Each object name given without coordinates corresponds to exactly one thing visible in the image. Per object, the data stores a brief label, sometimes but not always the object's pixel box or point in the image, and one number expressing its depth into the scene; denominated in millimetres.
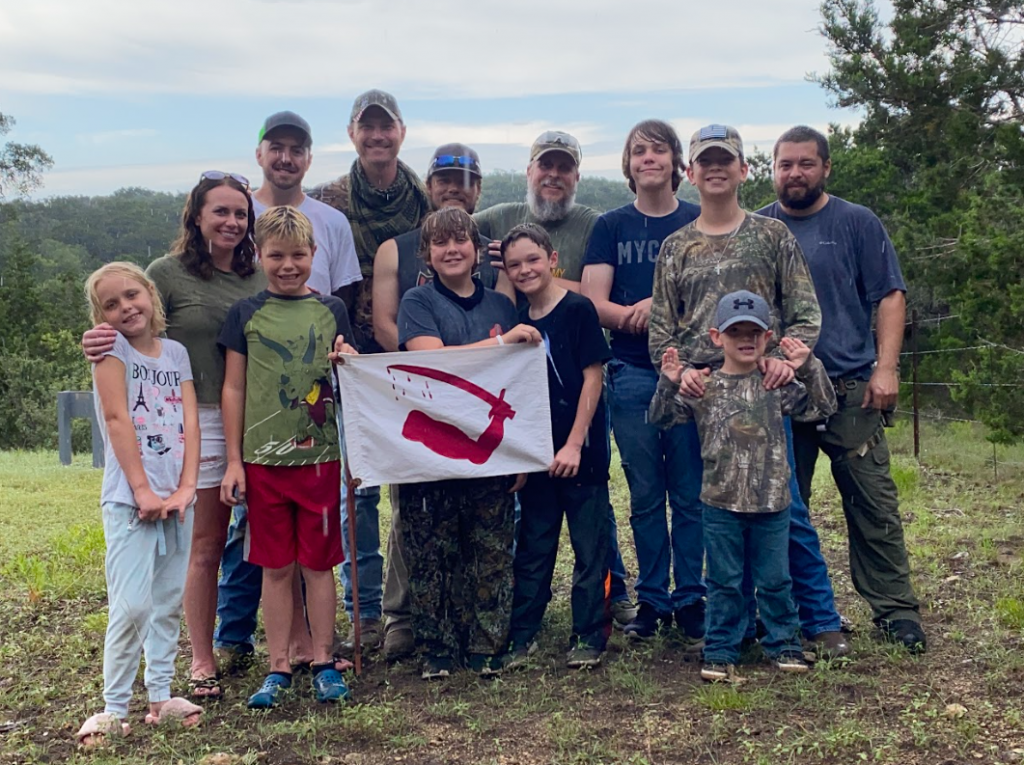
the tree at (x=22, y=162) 41500
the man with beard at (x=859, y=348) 5152
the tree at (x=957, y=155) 10531
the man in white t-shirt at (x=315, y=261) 5426
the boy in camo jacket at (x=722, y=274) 4918
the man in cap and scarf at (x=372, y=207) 5789
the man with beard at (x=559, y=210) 5625
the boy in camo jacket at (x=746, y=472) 4715
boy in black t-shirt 5090
